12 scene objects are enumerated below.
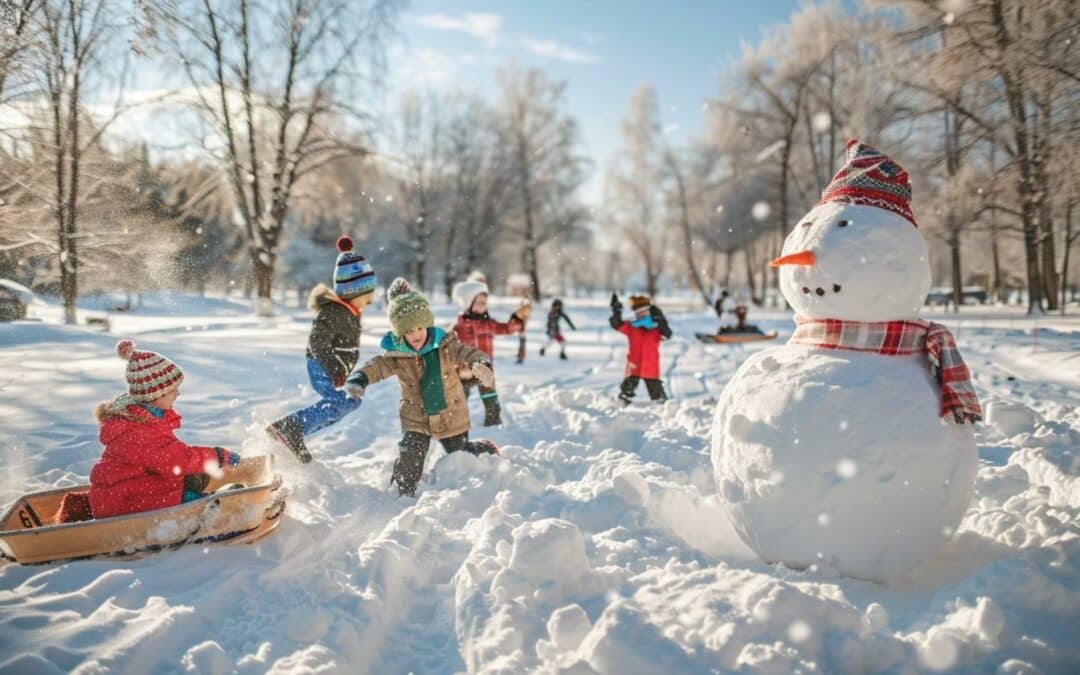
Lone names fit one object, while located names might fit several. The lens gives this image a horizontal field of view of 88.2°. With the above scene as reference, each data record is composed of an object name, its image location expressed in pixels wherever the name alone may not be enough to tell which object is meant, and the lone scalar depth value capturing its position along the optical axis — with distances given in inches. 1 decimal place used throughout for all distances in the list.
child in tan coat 179.9
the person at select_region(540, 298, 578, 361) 505.0
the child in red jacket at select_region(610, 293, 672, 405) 293.3
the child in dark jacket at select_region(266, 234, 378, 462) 202.7
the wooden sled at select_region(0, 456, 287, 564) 109.7
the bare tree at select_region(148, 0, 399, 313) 376.8
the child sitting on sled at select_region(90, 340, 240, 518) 122.0
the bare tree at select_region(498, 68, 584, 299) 1226.0
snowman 100.3
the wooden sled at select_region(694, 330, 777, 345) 602.2
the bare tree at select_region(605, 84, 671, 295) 1261.1
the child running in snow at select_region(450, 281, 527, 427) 334.0
